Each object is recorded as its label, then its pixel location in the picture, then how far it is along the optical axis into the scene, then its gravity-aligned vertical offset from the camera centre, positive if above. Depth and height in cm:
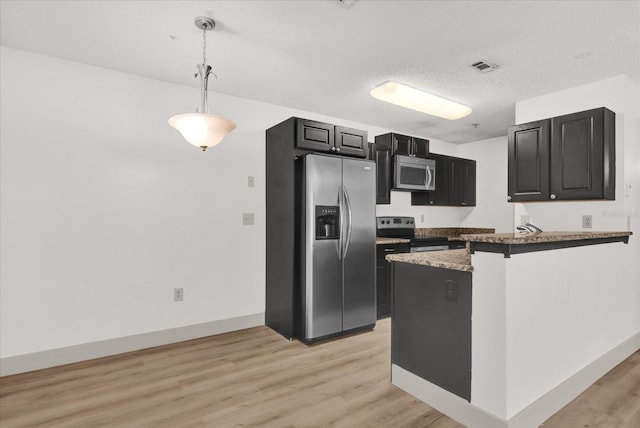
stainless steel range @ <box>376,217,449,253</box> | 447 -26
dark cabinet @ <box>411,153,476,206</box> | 524 +50
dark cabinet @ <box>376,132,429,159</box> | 471 +102
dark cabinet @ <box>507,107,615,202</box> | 290 +53
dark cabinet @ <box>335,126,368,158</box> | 356 +79
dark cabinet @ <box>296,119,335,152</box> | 332 +80
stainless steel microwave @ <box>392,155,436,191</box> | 468 +60
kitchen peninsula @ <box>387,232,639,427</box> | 176 -66
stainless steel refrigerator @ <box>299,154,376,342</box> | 322 -31
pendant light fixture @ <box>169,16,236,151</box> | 224 +62
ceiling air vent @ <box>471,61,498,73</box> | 285 +128
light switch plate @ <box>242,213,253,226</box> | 371 -5
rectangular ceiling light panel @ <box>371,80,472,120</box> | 332 +120
